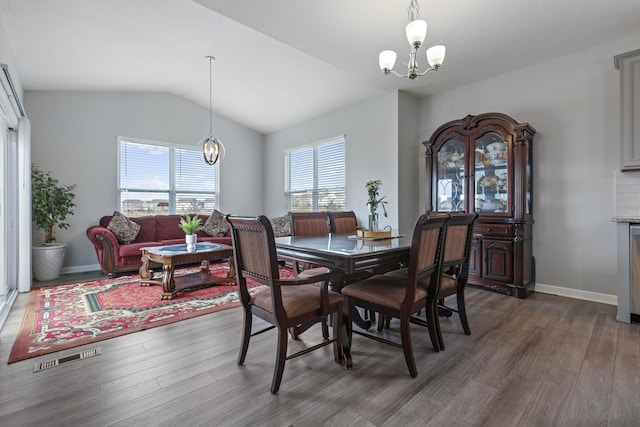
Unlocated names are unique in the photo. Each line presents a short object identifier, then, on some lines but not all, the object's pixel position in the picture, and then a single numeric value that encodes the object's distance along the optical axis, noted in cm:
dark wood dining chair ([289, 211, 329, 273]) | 301
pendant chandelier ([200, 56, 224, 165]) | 463
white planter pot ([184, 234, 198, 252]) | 403
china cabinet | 348
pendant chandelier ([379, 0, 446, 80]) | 219
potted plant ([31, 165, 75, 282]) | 430
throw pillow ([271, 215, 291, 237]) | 559
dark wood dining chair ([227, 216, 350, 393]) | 167
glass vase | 263
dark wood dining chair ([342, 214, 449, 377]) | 183
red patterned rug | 237
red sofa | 446
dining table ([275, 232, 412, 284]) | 175
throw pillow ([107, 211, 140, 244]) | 483
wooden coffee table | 350
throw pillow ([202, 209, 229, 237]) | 589
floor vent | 197
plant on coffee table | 402
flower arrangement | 256
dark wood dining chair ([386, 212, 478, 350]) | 211
